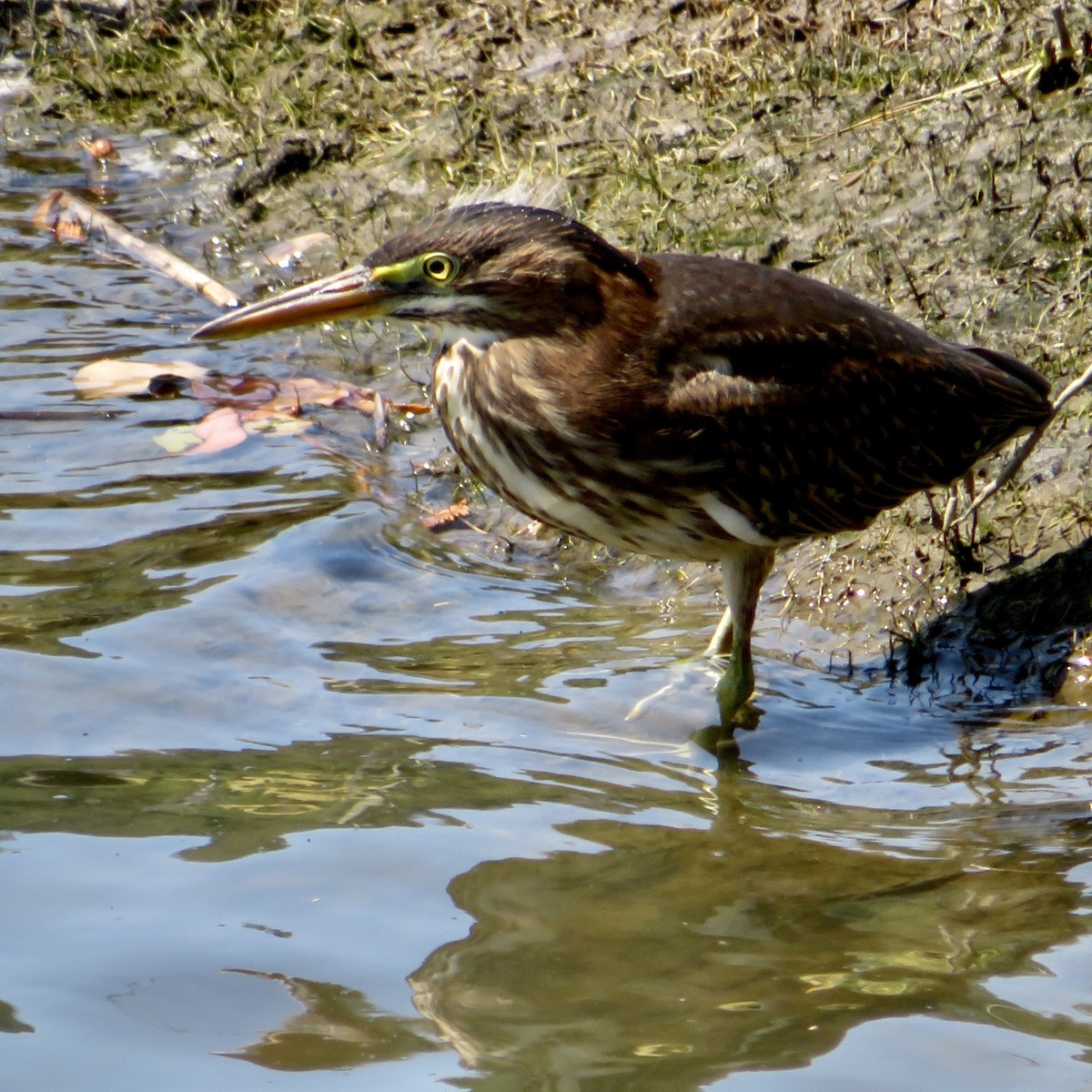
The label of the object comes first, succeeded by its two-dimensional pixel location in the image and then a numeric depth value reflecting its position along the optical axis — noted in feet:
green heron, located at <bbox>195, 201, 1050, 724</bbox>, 30.48
